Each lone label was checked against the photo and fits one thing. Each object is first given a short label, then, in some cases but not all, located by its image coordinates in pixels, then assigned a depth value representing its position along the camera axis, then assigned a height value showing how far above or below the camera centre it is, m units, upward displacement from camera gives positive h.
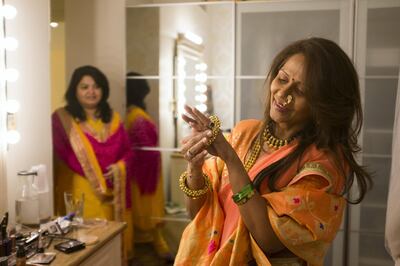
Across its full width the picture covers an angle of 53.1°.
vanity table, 1.26 -0.50
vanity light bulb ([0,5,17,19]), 1.50 +0.33
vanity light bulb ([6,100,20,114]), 1.54 -0.03
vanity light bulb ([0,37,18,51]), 1.51 +0.21
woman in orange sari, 0.73 -0.13
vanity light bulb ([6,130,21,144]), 1.55 -0.15
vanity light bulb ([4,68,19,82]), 1.53 +0.10
